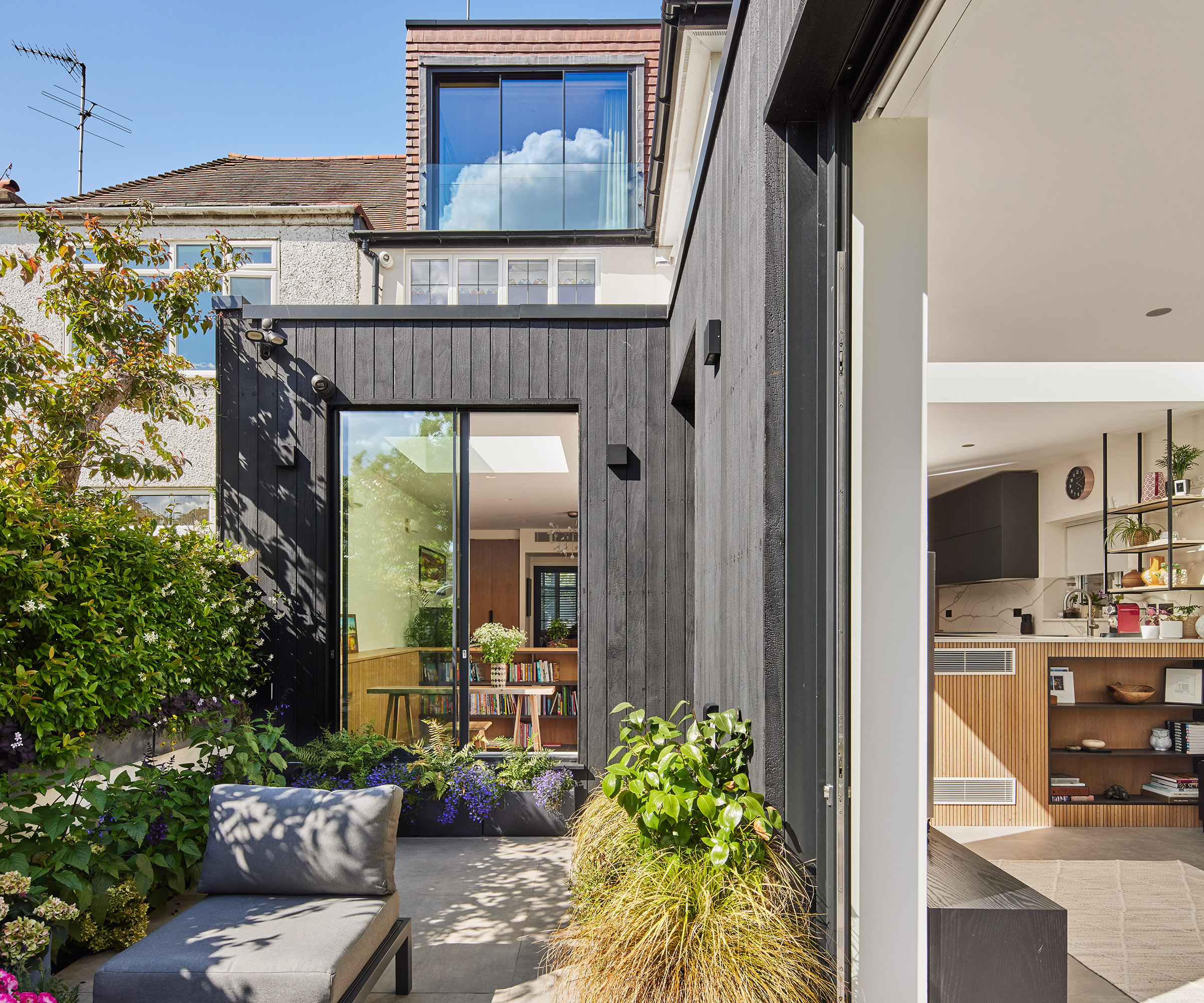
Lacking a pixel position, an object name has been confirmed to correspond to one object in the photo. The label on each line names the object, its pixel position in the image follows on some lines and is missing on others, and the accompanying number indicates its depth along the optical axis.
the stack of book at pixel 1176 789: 4.75
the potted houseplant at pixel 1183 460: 5.25
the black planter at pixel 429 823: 4.35
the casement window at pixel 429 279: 8.04
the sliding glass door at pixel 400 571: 4.64
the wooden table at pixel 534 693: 5.76
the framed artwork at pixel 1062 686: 4.86
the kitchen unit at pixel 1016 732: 4.72
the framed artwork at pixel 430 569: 4.73
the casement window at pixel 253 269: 7.96
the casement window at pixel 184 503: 7.49
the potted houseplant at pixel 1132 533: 5.67
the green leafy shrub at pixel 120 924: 2.73
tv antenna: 8.98
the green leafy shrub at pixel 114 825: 2.62
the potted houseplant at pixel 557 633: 8.45
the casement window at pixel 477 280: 8.00
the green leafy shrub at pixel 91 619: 2.82
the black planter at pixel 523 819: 4.34
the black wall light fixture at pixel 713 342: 2.59
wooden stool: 4.69
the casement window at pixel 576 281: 7.89
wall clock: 6.40
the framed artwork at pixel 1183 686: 4.81
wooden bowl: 4.82
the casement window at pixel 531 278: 7.94
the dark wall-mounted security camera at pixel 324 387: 4.59
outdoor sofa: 1.93
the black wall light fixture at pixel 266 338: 4.57
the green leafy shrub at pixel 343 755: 4.22
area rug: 2.74
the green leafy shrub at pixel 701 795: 1.60
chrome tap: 6.14
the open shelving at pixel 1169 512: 5.21
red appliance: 5.43
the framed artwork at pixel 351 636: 4.64
